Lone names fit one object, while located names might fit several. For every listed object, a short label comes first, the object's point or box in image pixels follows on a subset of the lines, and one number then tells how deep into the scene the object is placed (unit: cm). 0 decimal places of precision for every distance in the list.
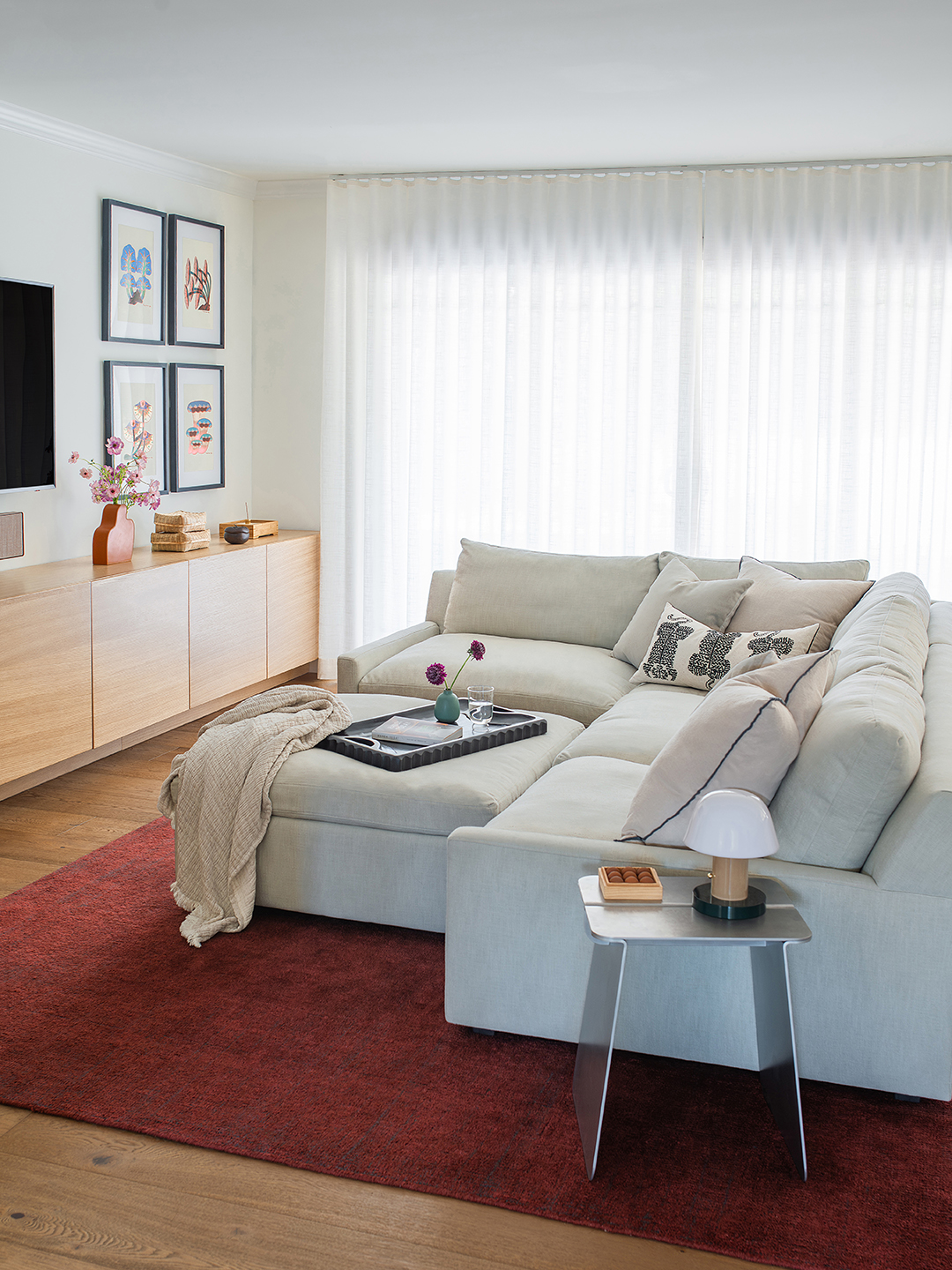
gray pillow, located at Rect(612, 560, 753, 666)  425
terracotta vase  467
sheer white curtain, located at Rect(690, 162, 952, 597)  516
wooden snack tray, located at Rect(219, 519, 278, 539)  569
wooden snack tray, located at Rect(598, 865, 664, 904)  212
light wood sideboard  393
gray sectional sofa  220
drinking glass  351
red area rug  199
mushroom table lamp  200
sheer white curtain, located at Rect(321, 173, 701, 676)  549
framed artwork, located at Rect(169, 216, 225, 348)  548
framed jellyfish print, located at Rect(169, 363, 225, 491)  557
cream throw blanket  308
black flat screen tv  427
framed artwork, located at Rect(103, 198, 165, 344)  499
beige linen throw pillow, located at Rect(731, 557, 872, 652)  409
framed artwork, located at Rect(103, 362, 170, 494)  508
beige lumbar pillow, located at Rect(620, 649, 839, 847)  229
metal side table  199
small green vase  351
